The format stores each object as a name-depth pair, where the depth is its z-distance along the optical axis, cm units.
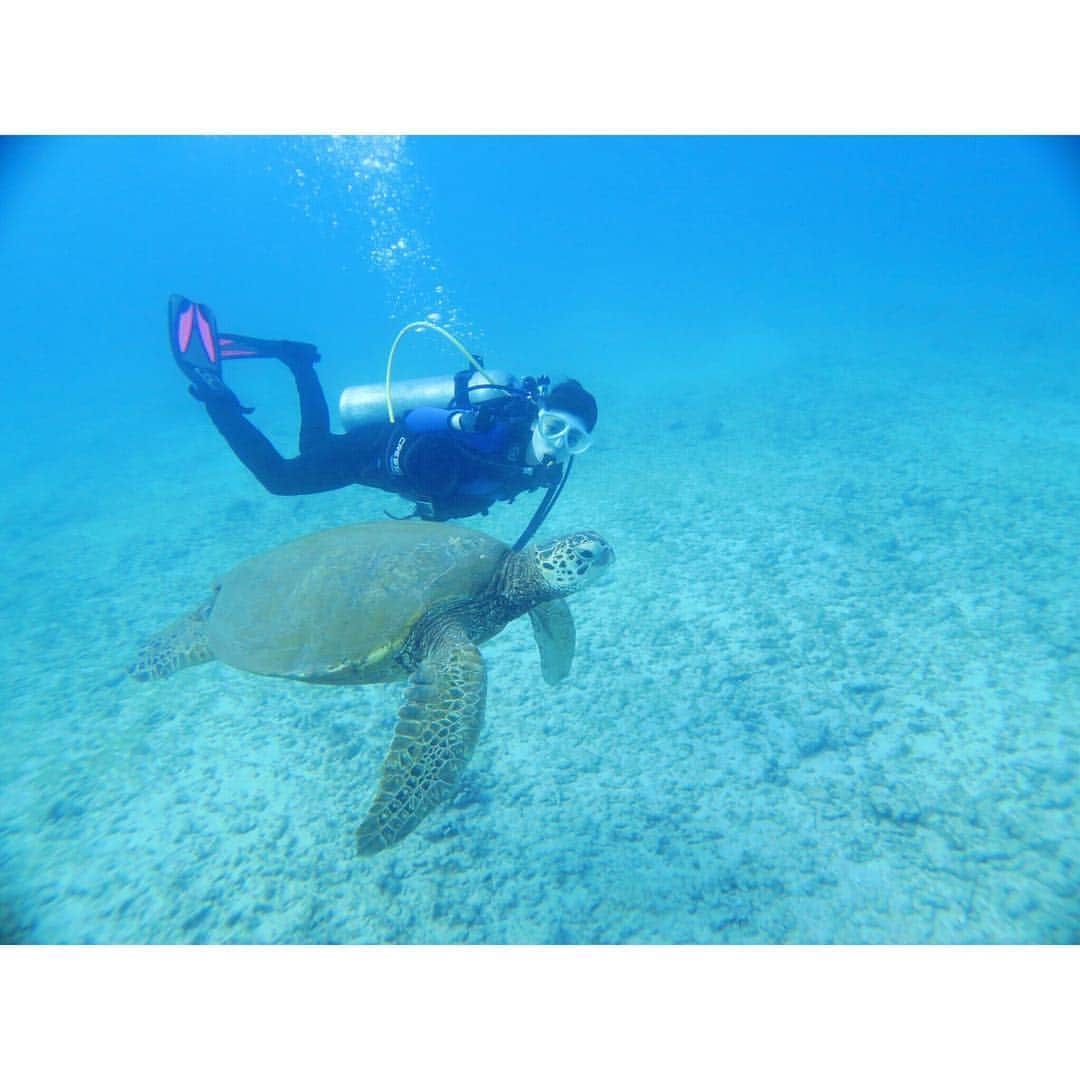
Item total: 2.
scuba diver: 405
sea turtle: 279
